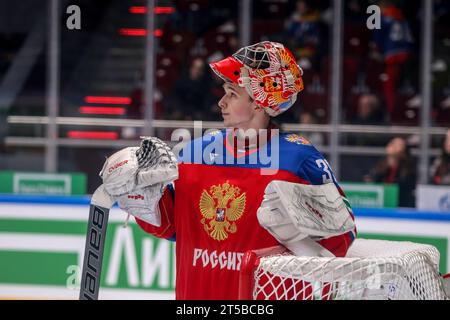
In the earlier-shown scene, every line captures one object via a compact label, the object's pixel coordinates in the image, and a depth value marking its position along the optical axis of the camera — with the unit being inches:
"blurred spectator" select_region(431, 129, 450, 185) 426.3
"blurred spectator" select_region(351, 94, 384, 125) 463.8
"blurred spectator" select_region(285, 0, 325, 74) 476.7
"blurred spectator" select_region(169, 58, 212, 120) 470.0
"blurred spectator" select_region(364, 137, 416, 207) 441.3
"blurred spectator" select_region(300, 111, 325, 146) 459.2
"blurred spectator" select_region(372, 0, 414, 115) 465.7
